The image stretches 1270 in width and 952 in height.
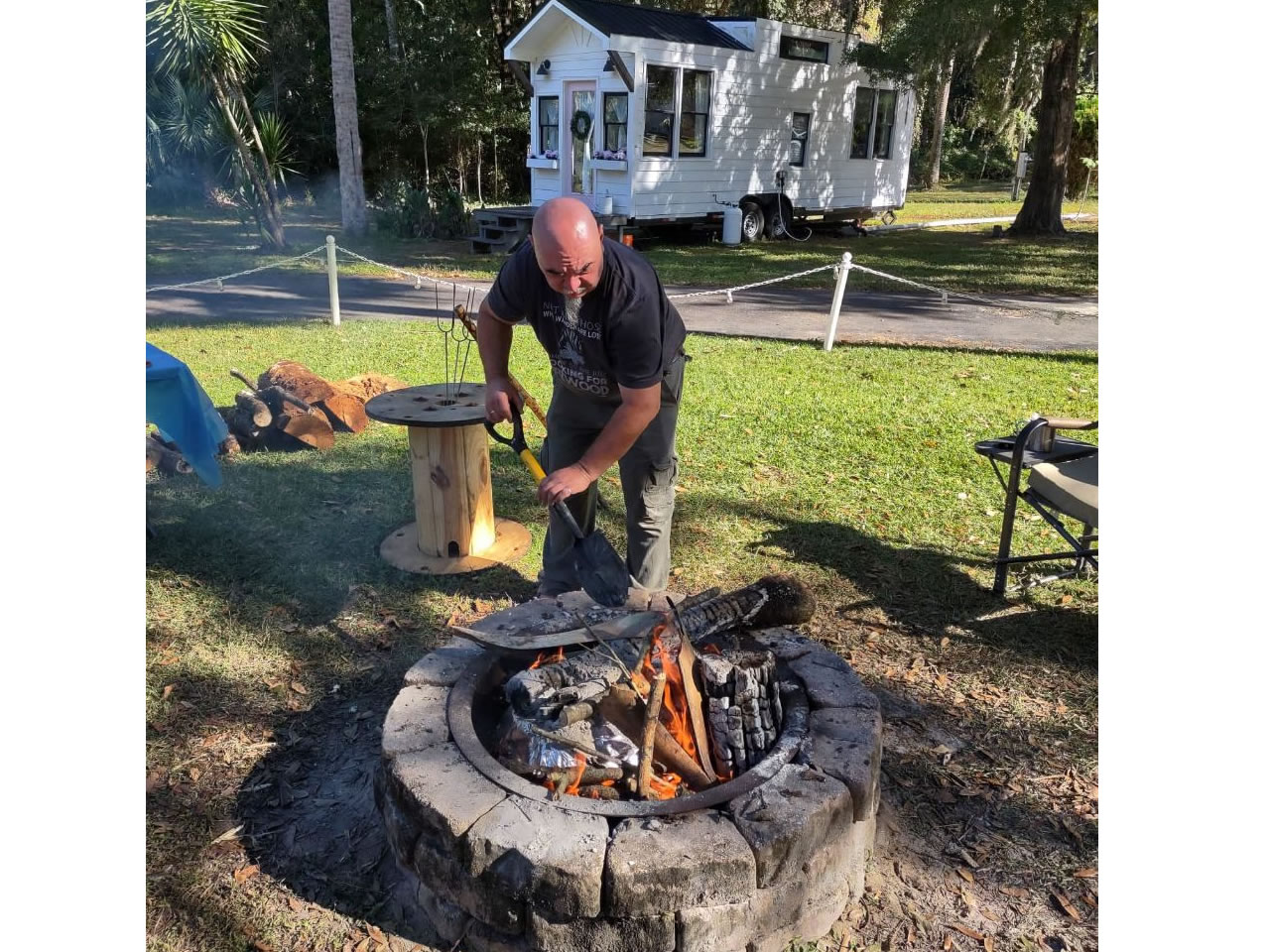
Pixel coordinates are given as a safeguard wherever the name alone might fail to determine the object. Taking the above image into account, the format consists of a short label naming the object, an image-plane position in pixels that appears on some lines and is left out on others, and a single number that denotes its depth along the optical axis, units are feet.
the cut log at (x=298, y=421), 20.26
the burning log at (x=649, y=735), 8.25
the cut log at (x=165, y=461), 18.93
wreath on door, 51.75
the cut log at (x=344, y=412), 21.34
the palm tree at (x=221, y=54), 42.98
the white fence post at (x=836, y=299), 29.27
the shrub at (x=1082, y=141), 84.89
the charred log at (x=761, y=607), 10.26
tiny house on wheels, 50.03
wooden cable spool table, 14.96
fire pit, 7.29
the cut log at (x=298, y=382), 21.22
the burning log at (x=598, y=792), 8.33
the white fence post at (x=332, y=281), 31.04
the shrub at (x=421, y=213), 55.77
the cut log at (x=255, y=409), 20.31
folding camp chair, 13.28
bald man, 9.39
